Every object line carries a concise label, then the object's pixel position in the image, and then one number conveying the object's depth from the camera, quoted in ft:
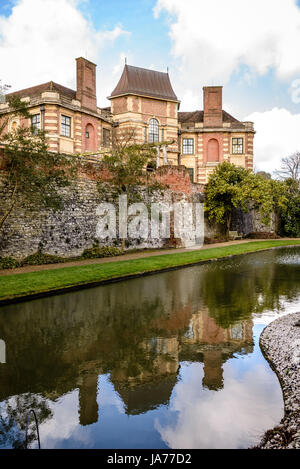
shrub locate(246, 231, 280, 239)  115.65
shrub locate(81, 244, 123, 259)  64.54
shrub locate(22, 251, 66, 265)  55.06
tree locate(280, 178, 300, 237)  122.11
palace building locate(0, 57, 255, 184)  98.27
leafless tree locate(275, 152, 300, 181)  185.18
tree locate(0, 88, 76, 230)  48.80
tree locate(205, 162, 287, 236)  95.25
